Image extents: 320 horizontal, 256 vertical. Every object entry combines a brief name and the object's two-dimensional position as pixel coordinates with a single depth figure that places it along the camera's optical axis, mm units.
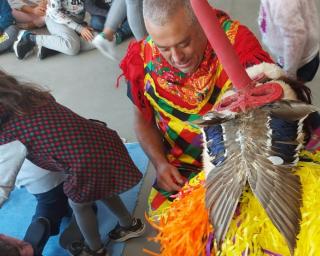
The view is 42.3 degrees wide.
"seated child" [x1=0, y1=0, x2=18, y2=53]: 2916
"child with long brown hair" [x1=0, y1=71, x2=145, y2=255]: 1169
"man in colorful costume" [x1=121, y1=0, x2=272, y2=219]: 862
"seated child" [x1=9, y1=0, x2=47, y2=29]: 3095
